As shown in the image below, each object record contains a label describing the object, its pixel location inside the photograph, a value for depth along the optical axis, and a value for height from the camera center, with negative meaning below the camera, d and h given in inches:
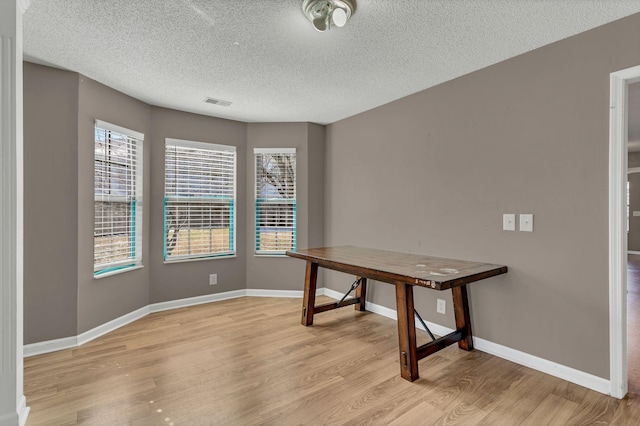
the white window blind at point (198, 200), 154.0 +6.3
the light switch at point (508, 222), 100.7 -3.0
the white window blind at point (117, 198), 123.5 +5.8
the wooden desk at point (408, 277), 90.4 -18.3
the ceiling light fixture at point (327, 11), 71.9 +45.6
